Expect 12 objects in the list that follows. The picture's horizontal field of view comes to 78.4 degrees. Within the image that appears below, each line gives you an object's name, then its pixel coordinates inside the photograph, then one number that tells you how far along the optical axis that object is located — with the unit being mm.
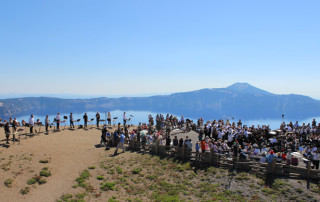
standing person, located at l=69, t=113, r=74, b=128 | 27486
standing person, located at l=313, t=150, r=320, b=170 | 15328
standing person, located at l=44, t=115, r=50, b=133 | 25609
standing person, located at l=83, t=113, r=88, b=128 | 28294
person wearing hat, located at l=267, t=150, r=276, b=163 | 15266
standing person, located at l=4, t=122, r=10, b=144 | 20328
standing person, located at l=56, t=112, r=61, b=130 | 26734
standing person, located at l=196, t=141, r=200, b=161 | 18109
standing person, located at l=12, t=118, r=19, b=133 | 23134
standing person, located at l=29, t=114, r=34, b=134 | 24477
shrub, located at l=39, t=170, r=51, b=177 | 15770
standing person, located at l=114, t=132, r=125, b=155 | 20878
